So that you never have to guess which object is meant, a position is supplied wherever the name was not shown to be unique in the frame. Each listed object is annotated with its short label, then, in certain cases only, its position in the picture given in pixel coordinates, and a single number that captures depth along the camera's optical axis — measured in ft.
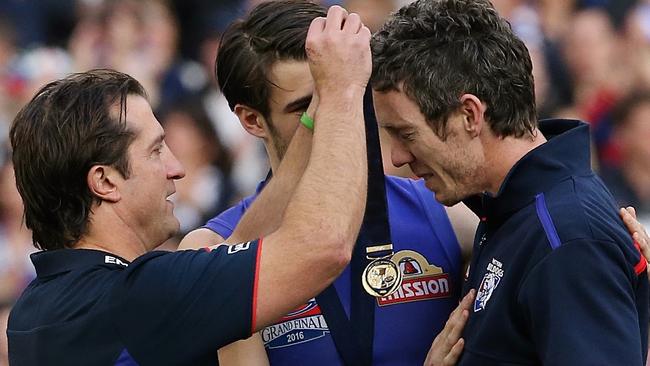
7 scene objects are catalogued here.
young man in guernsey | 21.27
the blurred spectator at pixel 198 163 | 47.80
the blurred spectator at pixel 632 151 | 47.83
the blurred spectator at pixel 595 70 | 48.47
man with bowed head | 17.53
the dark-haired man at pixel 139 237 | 18.26
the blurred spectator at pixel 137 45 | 48.83
